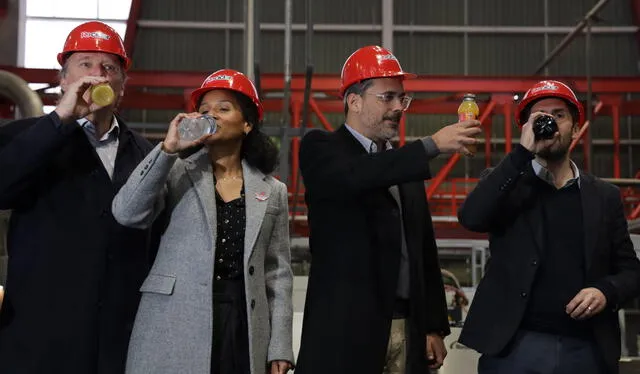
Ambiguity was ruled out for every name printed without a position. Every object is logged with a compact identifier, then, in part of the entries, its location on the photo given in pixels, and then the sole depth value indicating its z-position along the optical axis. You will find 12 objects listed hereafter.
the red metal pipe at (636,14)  16.86
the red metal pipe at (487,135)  12.37
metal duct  9.26
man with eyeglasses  2.67
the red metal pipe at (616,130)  12.84
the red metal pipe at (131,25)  16.36
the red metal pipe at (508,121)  12.00
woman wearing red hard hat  2.63
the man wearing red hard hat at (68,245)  2.50
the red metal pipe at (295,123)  11.55
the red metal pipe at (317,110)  11.77
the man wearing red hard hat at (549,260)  2.85
